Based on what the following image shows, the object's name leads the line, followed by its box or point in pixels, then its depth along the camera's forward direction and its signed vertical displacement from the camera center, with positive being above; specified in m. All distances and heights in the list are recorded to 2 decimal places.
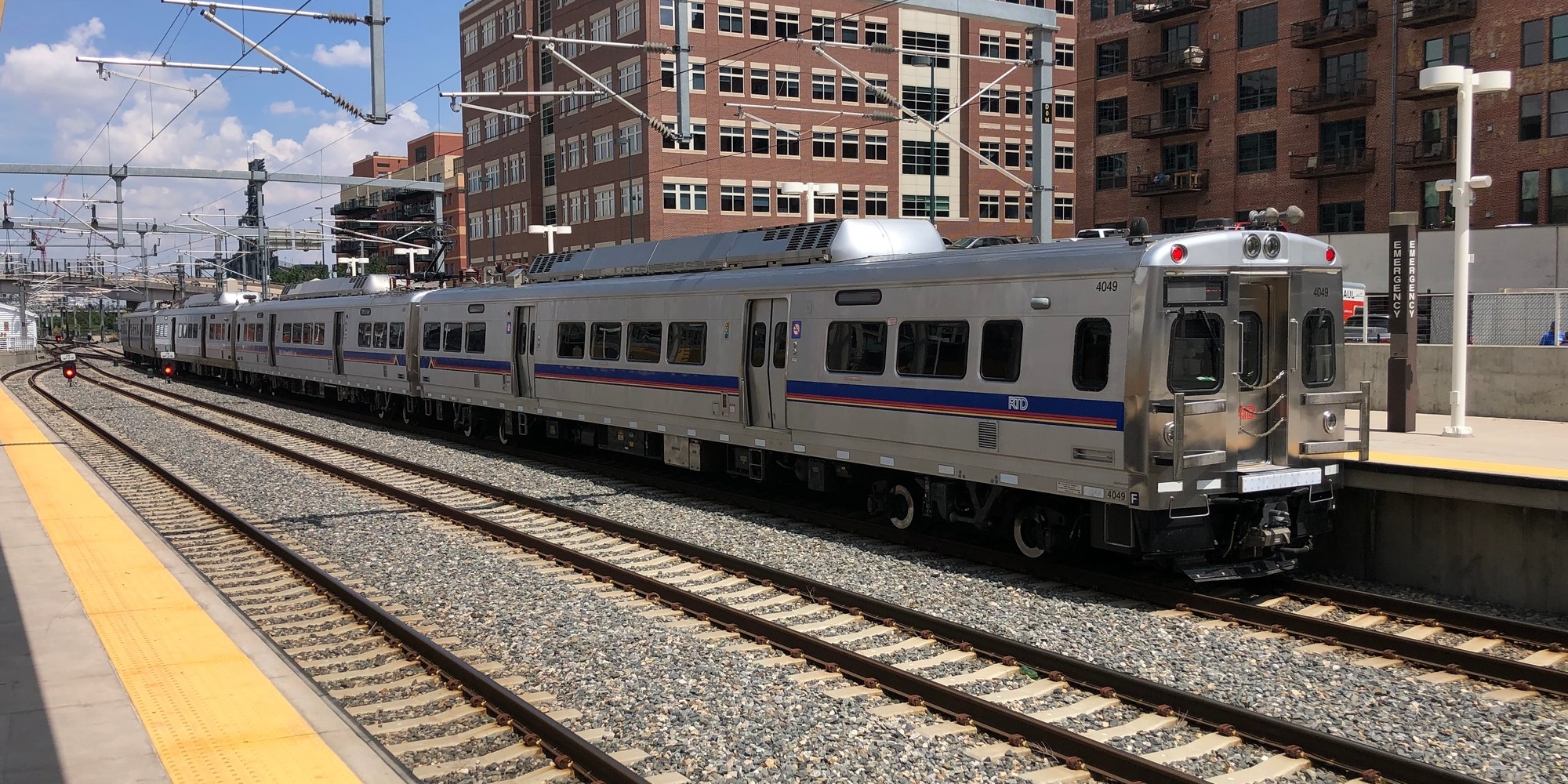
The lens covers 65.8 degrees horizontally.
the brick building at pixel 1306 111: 38.47 +8.24
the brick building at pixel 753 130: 57.81 +10.87
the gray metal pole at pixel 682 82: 18.28 +4.04
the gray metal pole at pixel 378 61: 16.88 +3.99
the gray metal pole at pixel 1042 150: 15.82 +2.50
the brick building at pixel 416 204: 102.88 +12.32
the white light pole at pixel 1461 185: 14.96 +1.93
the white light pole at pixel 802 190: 32.47 +4.18
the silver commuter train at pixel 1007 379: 10.45 -0.42
